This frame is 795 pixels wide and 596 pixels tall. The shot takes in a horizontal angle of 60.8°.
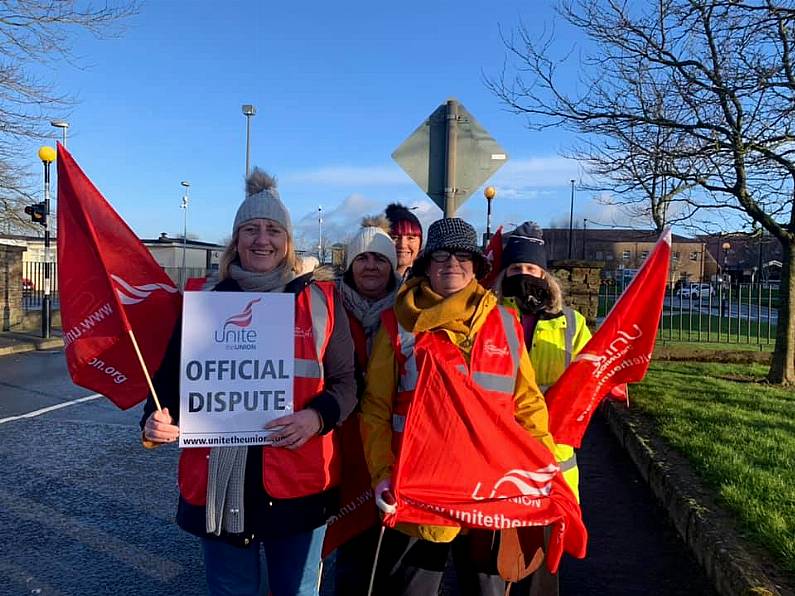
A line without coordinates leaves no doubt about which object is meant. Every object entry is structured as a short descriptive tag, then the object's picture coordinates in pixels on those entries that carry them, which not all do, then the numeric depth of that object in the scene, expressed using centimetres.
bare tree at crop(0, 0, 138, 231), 1694
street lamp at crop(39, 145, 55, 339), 1566
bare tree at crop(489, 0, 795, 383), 835
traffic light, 1626
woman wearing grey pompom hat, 248
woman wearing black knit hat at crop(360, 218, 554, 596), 265
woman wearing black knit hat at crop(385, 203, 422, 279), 403
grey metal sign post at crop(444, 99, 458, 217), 569
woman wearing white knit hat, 302
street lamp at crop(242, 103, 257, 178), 2828
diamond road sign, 571
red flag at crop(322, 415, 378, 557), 301
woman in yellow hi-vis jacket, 317
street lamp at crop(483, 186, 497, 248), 2033
